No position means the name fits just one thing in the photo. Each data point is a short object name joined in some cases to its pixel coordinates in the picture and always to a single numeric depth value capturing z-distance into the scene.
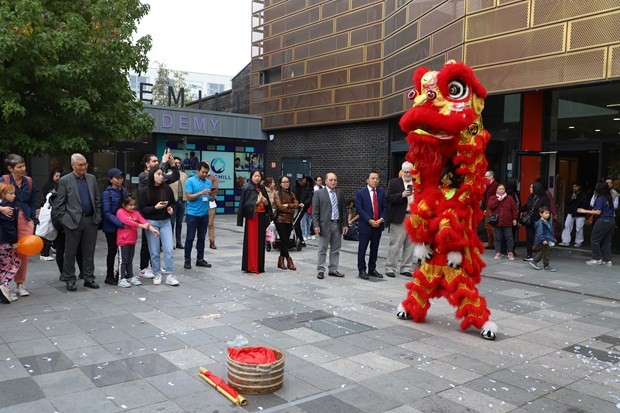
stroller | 12.11
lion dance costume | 5.81
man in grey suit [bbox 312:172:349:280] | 9.18
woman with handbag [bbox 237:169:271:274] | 9.27
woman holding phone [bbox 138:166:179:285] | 8.07
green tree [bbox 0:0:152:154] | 10.05
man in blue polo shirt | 9.51
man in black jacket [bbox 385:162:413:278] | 9.20
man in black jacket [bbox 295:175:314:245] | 12.40
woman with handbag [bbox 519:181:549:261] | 11.20
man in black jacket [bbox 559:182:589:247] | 13.55
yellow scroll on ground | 3.94
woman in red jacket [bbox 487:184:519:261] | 11.57
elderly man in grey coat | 7.43
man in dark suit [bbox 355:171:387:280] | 8.99
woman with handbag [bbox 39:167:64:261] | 10.08
